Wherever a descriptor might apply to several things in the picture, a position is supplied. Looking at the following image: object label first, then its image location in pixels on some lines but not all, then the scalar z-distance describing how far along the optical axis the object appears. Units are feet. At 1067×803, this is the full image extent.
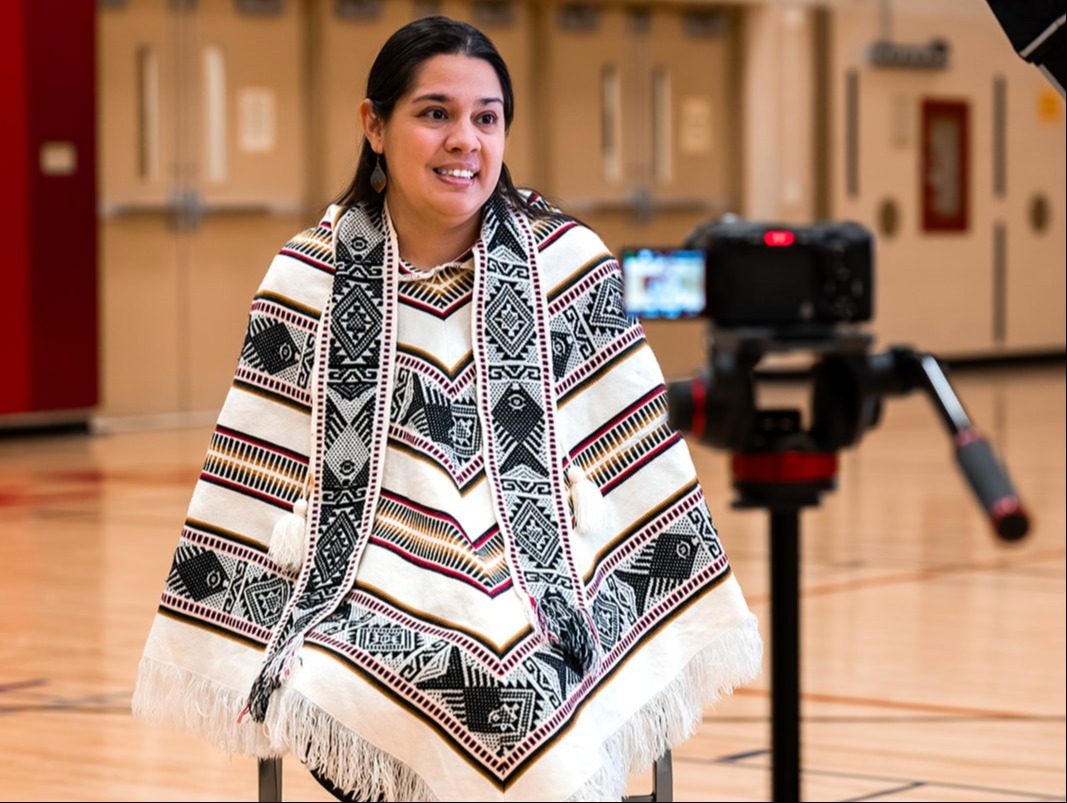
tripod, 15.03
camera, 15.32
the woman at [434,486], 18.09
